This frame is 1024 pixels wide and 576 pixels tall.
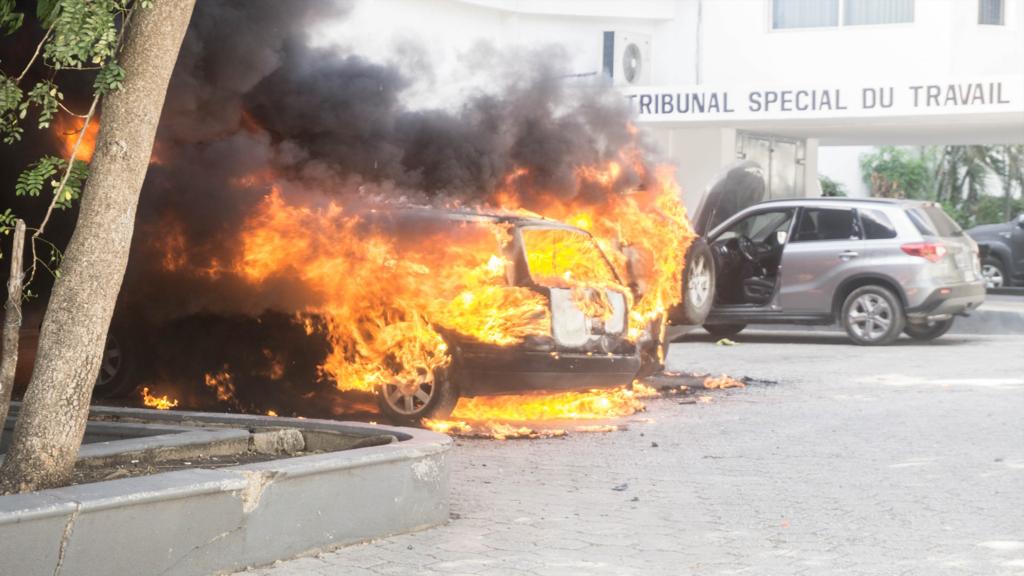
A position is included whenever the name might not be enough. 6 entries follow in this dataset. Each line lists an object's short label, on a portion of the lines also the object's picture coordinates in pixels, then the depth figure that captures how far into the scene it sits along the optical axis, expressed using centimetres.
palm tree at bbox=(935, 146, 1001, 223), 3719
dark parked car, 2642
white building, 2225
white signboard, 2150
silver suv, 1684
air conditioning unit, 2556
